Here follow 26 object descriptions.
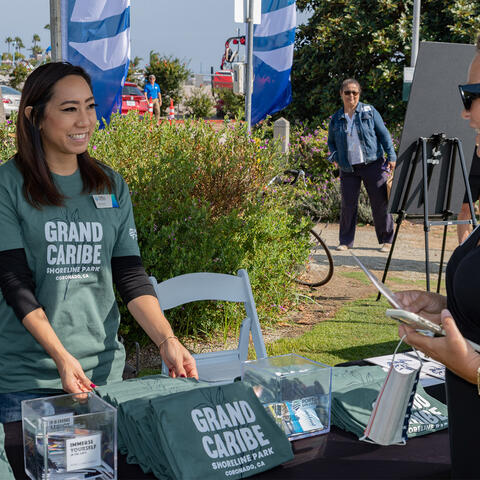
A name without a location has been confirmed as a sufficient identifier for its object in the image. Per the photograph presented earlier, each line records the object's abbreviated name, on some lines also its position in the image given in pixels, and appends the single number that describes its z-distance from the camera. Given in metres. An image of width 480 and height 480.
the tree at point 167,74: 33.97
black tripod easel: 5.05
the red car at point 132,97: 24.67
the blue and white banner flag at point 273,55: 10.06
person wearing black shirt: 1.37
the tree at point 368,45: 14.80
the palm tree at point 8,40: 75.94
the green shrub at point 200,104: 31.97
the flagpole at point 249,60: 7.97
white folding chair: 3.07
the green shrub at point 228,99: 21.27
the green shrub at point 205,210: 4.71
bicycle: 5.86
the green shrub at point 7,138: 5.03
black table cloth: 1.51
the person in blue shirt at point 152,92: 22.59
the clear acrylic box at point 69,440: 1.36
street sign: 8.01
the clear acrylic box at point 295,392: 1.67
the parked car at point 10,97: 22.02
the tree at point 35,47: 69.22
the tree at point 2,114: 5.74
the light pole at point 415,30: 13.38
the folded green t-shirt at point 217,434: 1.43
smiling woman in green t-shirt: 2.04
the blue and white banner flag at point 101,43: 5.00
